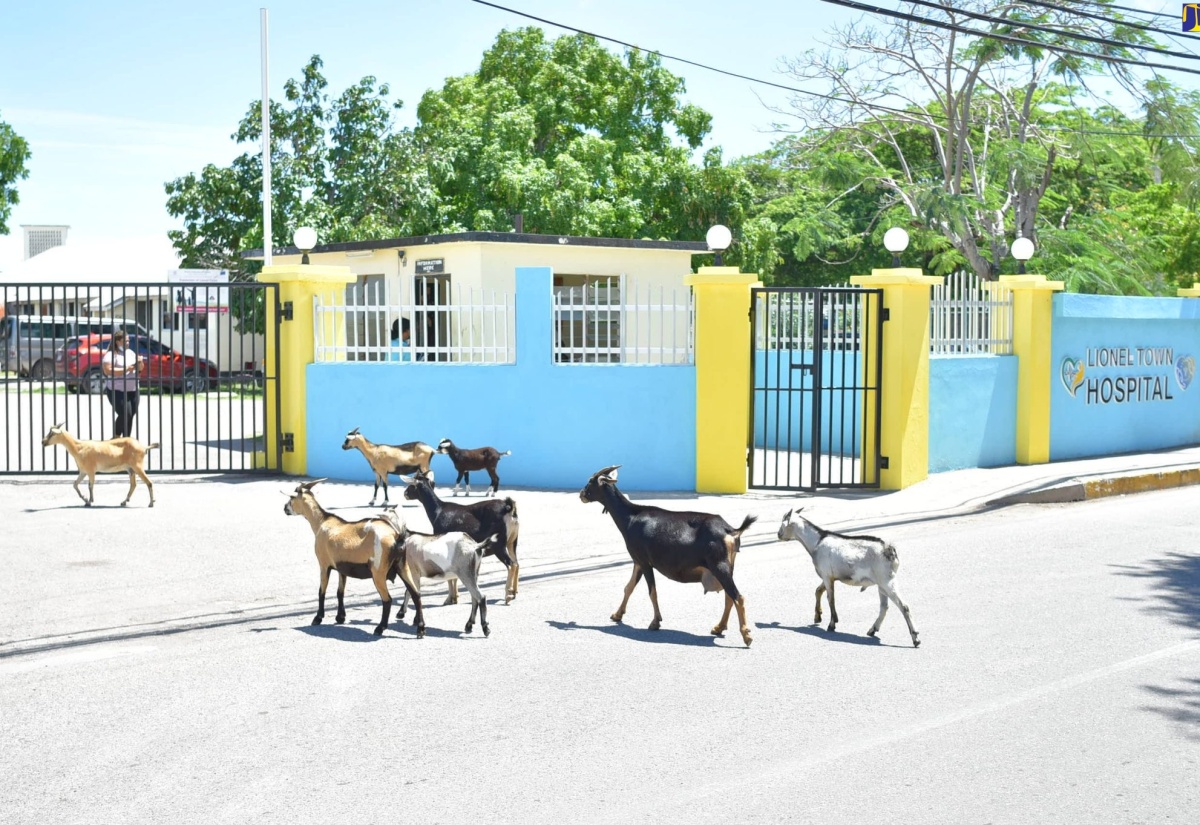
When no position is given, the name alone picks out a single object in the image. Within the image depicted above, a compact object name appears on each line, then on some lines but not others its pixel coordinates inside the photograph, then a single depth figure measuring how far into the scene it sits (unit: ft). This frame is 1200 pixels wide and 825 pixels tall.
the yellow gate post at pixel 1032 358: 54.29
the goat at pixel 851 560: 25.08
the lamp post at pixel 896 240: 46.21
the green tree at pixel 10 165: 139.23
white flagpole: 84.94
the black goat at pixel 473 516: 27.86
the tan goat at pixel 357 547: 25.11
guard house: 47.42
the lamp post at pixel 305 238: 49.85
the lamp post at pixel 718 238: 45.34
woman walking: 48.70
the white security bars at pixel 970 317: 51.47
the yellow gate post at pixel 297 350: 49.26
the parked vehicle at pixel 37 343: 101.13
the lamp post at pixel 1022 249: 53.06
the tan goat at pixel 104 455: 41.88
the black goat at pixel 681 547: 24.79
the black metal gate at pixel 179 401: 49.14
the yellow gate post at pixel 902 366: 47.57
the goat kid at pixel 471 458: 42.70
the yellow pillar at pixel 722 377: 45.68
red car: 47.32
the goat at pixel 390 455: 41.50
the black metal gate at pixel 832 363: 46.14
